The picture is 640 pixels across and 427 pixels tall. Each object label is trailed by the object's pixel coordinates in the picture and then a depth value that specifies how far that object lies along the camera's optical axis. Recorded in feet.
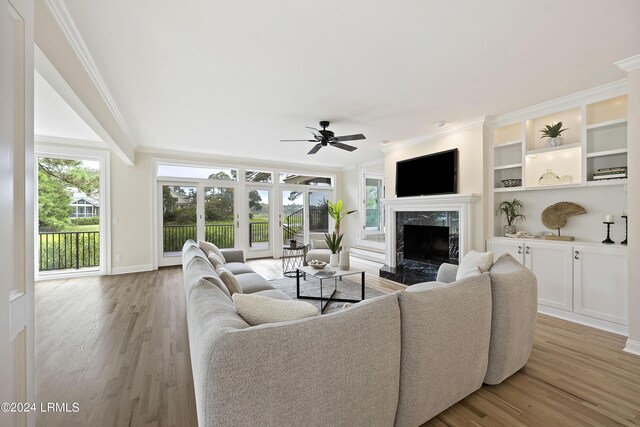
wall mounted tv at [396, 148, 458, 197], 14.38
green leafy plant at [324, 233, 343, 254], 13.29
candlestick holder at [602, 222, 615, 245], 9.71
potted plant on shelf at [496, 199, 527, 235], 12.84
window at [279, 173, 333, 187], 23.96
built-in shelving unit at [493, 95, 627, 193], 10.11
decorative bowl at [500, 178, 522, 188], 12.51
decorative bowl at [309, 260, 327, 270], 11.82
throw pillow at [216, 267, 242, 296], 7.23
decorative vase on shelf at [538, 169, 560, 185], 11.50
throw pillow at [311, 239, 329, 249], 18.58
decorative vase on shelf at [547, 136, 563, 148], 11.28
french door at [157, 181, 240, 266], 19.27
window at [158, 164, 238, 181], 19.26
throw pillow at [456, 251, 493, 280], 7.84
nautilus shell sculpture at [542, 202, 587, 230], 10.89
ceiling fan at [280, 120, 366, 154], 12.57
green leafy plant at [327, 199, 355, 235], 21.43
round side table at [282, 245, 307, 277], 17.03
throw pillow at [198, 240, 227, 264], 12.05
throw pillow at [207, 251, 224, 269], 9.18
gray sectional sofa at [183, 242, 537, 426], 3.33
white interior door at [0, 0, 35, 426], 3.13
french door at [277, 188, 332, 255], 23.85
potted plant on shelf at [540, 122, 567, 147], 11.26
